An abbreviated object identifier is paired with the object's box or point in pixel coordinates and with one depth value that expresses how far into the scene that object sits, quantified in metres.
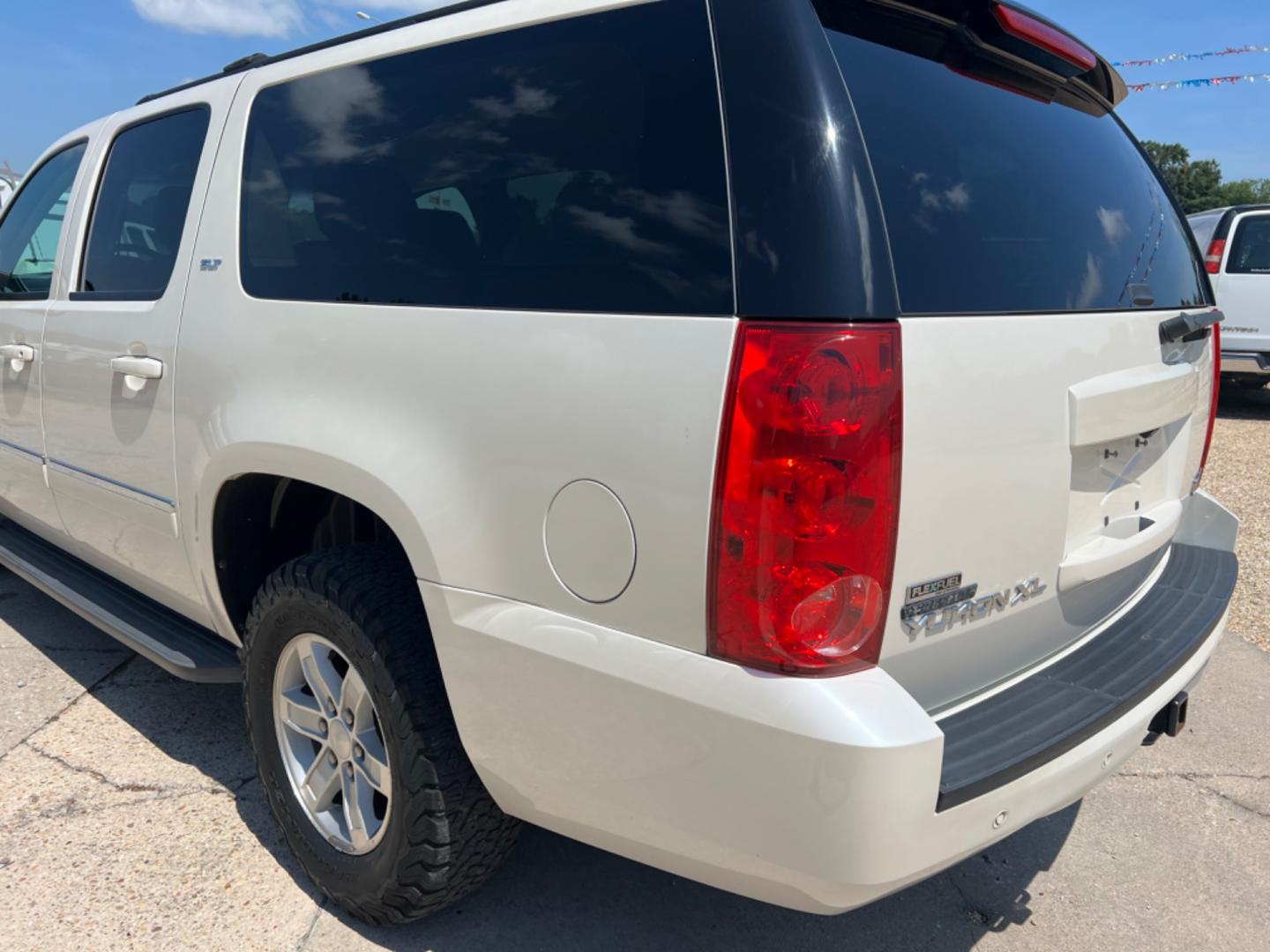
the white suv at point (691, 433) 1.54
